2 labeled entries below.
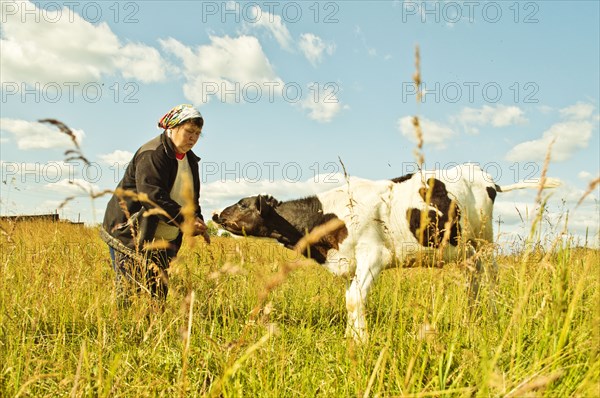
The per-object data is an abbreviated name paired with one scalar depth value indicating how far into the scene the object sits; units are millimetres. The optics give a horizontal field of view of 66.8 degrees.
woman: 4180
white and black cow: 5367
